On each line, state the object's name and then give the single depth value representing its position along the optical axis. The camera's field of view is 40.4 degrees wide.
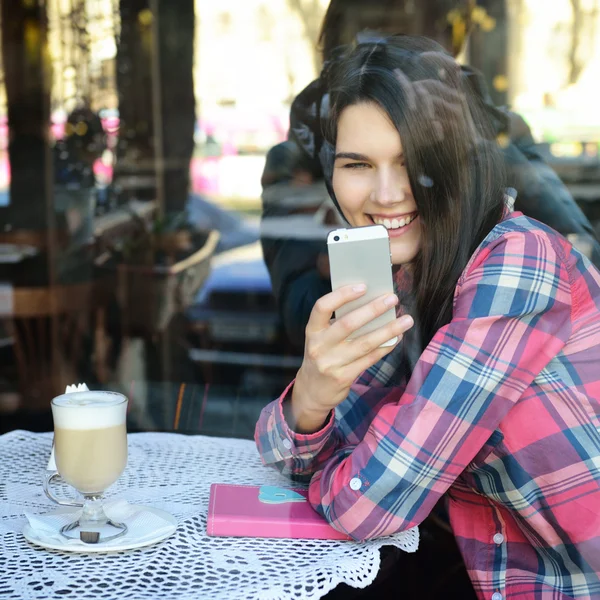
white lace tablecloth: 0.84
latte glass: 0.96
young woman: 0.95
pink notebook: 0.98
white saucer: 0.90
